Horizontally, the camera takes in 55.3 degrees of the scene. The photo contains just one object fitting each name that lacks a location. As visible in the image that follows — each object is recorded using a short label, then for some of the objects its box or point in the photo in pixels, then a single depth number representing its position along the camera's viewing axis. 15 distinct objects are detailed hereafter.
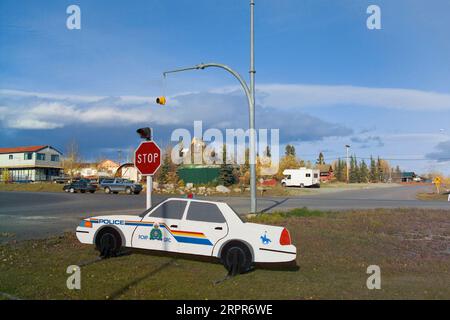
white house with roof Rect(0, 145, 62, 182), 82.38
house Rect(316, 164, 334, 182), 103.38
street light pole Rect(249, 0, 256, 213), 16.30
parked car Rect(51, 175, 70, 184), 69.00
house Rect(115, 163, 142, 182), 76.01
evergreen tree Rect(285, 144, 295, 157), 110.64
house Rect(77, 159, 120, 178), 93.13
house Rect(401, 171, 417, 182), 147.82
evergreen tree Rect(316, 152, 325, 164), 131.62
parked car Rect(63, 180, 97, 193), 47.62
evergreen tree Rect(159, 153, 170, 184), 57.69
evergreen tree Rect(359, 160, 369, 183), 112.69
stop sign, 10.31
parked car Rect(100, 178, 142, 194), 44.16
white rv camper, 65.31
